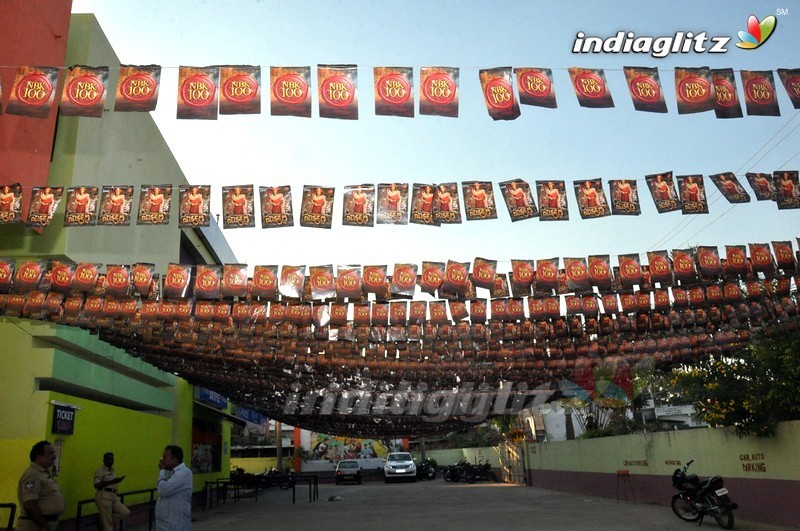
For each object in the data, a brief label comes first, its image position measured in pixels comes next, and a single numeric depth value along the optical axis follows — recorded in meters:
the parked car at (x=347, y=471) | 39.41
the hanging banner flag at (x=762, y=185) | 9.31
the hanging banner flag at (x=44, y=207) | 9.92
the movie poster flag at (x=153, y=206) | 9.45
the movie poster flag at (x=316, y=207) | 9.10
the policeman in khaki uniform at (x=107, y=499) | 11.05
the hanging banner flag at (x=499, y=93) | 7.62
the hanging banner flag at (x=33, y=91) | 7.53
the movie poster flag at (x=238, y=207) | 9.09
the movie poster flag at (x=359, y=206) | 8.98
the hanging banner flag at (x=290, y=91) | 7.25
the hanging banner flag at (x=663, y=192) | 9.25
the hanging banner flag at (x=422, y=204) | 8.95
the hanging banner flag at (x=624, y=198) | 9.23
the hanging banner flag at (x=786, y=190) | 9.48
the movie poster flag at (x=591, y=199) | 9.23
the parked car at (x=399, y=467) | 38.31
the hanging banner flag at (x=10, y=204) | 9.82
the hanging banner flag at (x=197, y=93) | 7.29
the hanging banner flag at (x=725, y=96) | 7.86
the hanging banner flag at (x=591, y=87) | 7.68
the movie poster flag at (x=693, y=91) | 7.79
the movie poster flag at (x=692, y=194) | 9.30
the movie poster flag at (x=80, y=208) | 9.77
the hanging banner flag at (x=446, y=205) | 8.97
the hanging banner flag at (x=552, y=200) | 9.17
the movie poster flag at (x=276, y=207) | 9.16
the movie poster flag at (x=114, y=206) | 9.68
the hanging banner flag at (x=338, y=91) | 7.28
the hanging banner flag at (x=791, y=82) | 7.99
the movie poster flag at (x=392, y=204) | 8.91
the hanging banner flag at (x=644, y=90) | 7.71
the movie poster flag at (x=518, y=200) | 9.11
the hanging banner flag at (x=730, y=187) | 9.31
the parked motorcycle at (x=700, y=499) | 11.62
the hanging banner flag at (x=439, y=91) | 7.36
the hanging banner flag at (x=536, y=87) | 7.60
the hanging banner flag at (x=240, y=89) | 7.31
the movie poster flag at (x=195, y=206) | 9.30
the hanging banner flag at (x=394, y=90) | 7.31
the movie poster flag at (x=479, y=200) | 8.95
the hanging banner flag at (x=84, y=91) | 7.52
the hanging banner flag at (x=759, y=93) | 7.98
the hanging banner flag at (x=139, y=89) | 7.37
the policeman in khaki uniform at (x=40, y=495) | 6.92
